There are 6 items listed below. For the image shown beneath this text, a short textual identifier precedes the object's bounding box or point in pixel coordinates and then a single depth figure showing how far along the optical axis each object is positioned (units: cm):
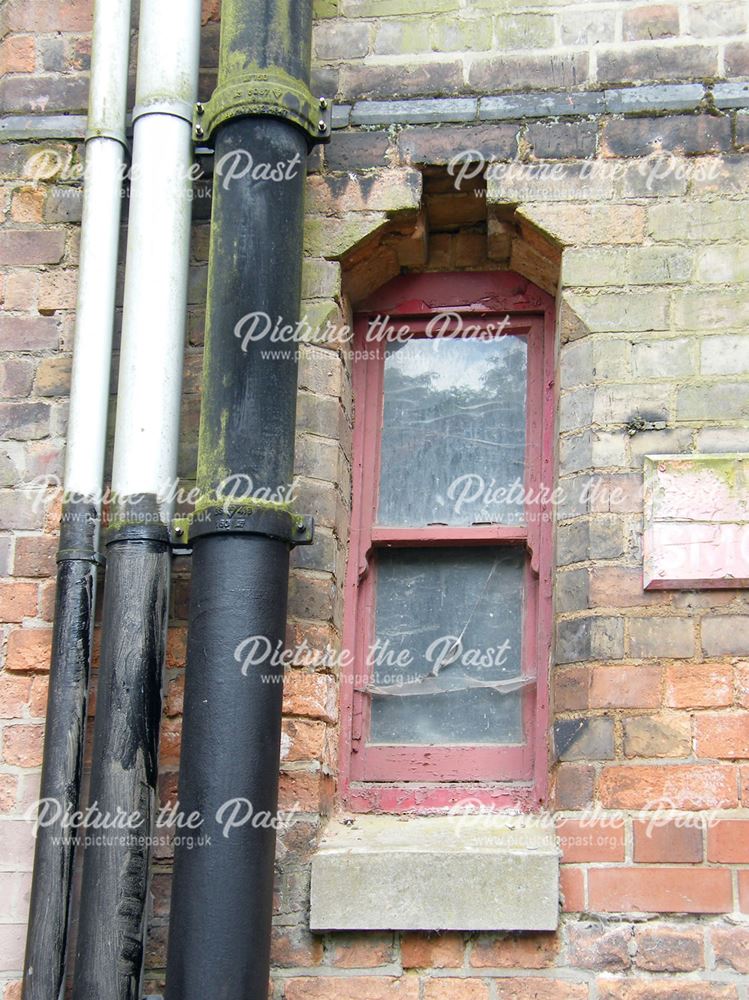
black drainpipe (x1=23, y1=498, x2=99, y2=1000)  363
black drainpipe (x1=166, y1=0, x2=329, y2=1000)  346
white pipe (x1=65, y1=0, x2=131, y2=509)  404
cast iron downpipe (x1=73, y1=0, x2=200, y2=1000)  359
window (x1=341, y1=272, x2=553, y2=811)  407
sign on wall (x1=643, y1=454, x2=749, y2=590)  383
